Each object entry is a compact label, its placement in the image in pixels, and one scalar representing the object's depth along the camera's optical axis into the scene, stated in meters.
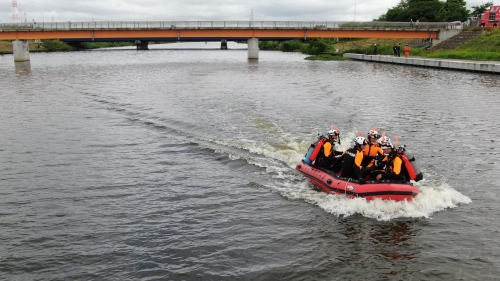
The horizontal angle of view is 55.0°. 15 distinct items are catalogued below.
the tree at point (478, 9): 107.54
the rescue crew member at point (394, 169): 13.13
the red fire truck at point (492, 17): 69.73
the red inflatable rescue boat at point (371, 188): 12.80
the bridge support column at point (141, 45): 129.50
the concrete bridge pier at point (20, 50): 74.06
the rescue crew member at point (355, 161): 13.47
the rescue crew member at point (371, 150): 13.73
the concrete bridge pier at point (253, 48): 79.47
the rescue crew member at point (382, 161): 13.66
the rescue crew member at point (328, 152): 14.97
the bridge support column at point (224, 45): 145.12
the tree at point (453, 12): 101.75
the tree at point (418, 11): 112.38
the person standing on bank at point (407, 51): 66.81
